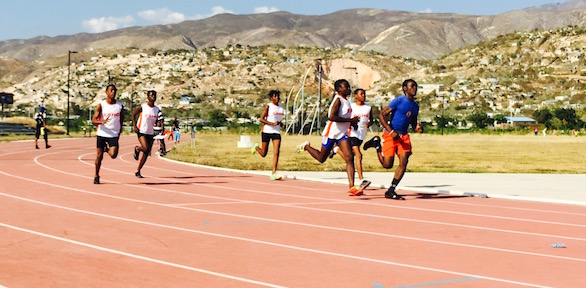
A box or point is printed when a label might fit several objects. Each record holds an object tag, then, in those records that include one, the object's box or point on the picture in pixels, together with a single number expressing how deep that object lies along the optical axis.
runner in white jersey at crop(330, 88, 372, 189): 14.95
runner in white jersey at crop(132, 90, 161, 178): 17.45
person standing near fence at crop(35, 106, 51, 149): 32.38
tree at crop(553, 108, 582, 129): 101.62
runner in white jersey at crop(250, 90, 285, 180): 17.78
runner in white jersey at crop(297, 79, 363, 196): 14.43
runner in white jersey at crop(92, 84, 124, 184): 16.14
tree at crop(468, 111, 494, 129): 110.31
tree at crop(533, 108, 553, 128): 115.09
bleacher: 55.96
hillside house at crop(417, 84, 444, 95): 152.88
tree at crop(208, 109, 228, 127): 115.89
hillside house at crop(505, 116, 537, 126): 115.94
